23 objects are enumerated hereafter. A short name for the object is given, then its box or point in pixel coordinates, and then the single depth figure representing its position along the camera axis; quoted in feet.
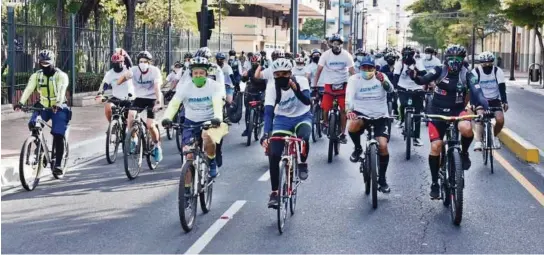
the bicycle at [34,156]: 36.45
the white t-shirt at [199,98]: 31.99
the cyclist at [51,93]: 38.14
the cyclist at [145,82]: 43.73
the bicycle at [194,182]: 27.48
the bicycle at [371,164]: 32.57
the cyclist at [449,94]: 33.04
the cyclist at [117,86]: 44.47
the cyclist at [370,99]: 34.83
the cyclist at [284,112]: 29.66
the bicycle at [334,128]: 46.98
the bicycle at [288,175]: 28.14
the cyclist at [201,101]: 31.27
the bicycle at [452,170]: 29.50
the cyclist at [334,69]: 50.26
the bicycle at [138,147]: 39.59
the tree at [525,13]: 144.15
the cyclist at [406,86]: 54.13
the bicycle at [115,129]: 44.32
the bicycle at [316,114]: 54.49
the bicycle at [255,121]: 55.21
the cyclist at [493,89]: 43.73
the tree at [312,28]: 351.05
